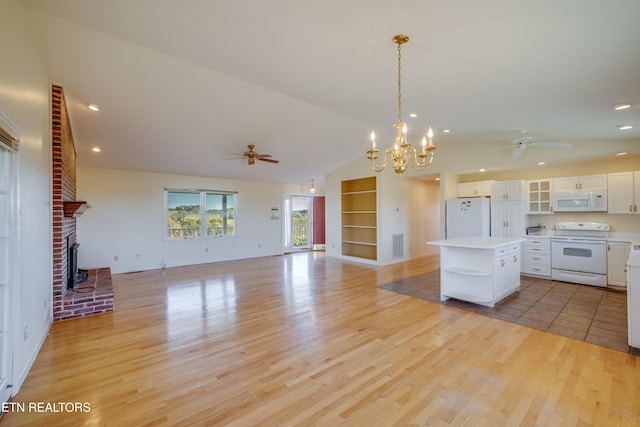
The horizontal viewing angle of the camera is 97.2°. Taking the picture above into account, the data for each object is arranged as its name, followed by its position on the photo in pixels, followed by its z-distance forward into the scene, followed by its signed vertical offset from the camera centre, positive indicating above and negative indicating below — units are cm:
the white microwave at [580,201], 533 +15
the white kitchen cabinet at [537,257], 577 -99
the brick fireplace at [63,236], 355 -28
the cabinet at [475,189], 692 +55
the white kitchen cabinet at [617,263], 491 -97
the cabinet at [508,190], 618 +45
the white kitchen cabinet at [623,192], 496 +29
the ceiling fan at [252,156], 559 +113
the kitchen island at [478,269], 406 -90
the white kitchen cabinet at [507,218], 616 -19
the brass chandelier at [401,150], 279 +63
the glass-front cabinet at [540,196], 596 +29
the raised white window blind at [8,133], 188 +59
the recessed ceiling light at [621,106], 332 +121
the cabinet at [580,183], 534 +51
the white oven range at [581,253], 515 -85
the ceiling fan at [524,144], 450 +110
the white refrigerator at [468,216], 655 -14
